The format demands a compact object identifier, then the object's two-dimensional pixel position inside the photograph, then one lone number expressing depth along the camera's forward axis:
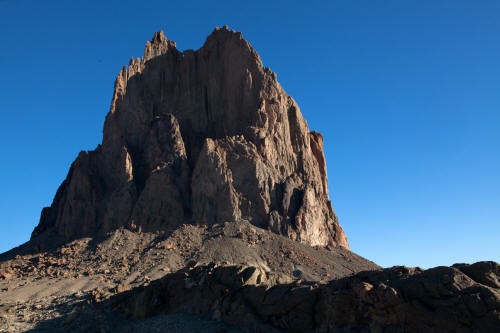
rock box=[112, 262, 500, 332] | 25.80
